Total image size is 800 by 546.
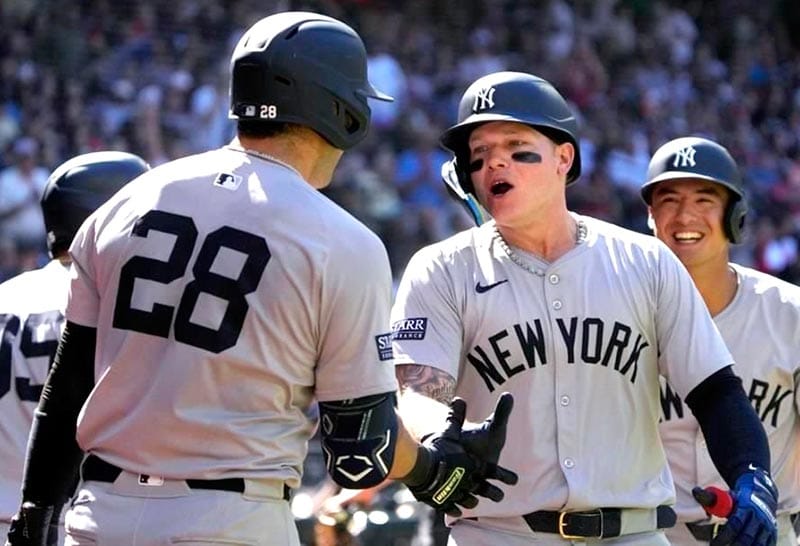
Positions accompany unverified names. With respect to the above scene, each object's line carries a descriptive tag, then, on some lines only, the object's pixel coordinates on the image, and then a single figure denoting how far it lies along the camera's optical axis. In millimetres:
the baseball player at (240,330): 7117
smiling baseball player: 11086
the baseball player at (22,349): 9937
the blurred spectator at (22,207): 23766
